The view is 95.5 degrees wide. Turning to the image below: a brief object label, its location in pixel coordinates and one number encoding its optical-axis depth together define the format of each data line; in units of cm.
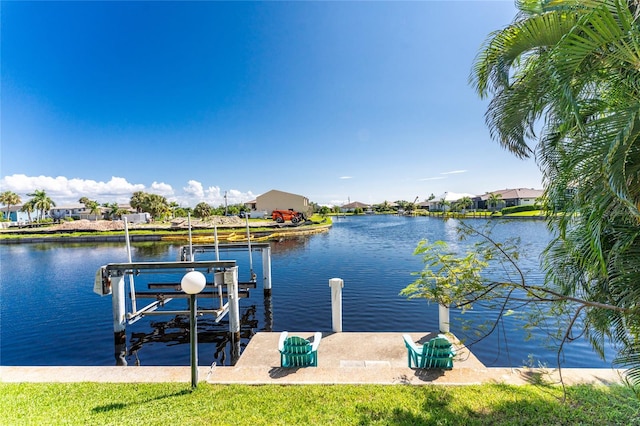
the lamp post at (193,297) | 449
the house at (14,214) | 6934
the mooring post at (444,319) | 744
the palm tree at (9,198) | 6161
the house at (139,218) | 6228
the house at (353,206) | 12812
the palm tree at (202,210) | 6419
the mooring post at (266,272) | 1324
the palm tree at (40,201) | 5834
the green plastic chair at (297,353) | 563
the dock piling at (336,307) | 795
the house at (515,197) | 6378
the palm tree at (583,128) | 231
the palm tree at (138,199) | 6700
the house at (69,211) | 8202
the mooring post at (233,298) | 826
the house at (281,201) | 6284
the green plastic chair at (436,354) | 540
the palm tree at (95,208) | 6998
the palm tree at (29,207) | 5888
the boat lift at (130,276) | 811
